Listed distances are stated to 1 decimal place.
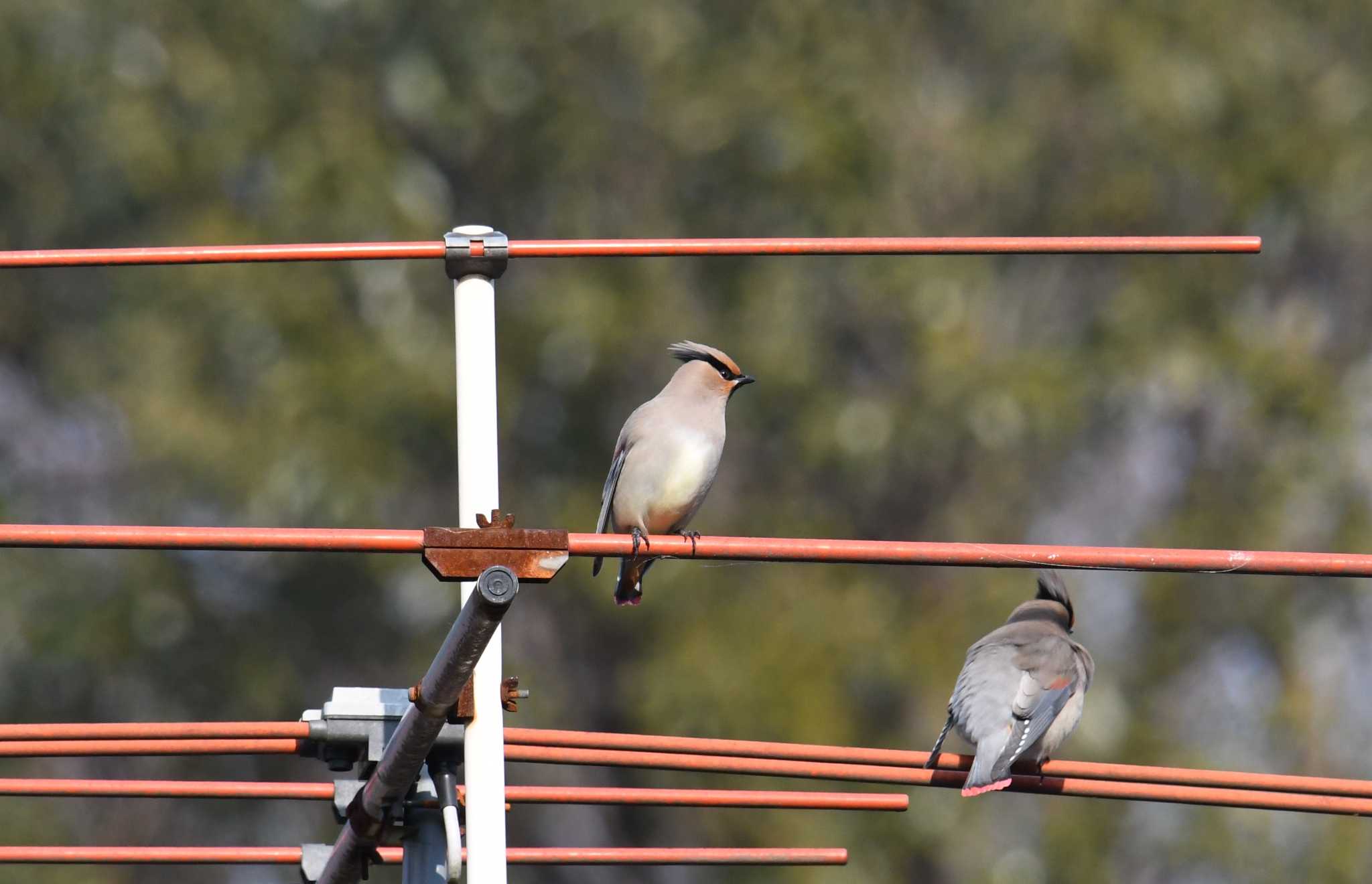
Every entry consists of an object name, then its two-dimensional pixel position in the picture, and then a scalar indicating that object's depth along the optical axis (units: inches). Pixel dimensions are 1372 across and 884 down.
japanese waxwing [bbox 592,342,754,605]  660.1
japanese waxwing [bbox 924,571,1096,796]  624.7
